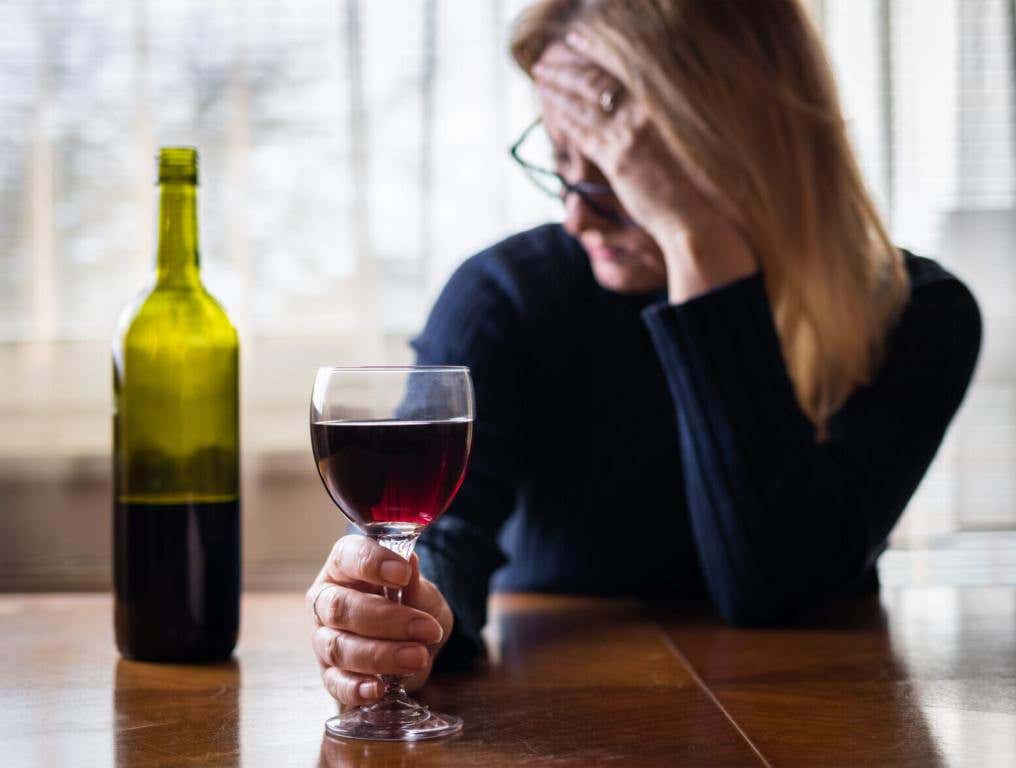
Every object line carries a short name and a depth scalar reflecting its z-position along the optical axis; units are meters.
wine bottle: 0.95
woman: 1.20
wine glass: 0.76
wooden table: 0.71
